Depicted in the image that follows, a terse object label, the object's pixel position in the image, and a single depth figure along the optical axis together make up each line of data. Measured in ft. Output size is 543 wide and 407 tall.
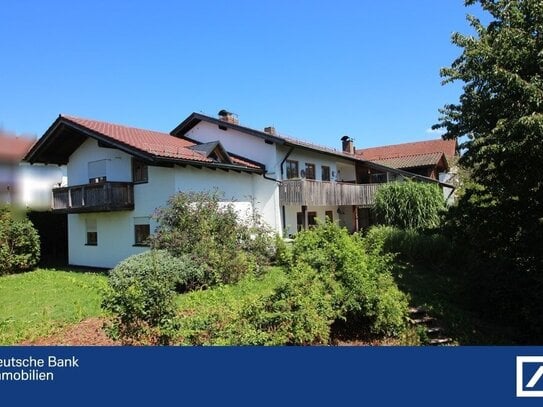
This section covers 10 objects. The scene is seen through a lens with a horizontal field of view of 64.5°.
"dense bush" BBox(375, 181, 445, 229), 77.10
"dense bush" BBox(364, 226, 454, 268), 58.56
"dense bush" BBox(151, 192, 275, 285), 47.26
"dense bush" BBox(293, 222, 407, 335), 28.22
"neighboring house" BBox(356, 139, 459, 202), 113.19
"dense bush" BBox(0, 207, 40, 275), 62.54
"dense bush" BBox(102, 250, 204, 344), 21.24
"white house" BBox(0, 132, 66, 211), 88.79
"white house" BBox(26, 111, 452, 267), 61.72
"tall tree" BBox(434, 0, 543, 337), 32.81
